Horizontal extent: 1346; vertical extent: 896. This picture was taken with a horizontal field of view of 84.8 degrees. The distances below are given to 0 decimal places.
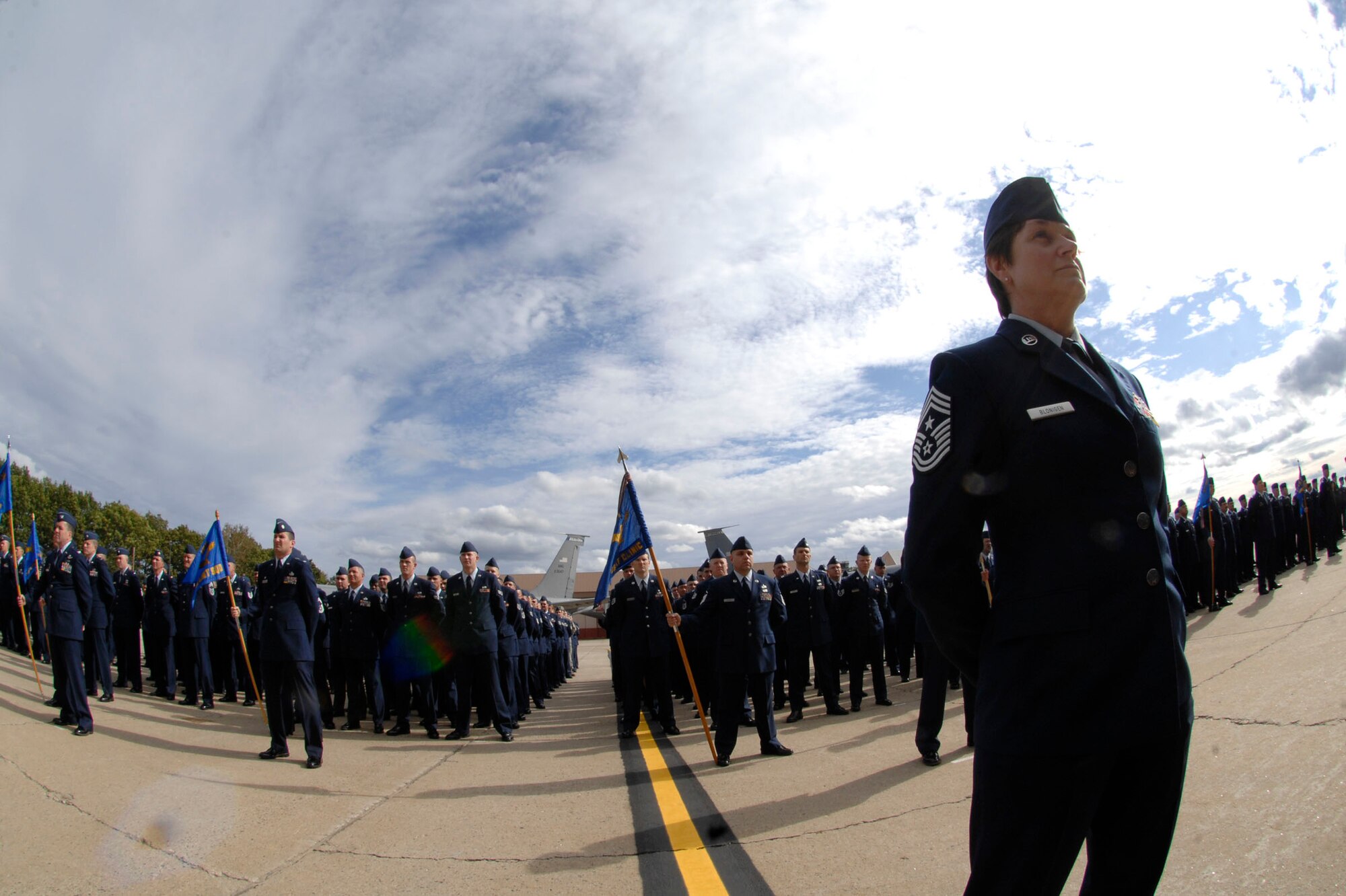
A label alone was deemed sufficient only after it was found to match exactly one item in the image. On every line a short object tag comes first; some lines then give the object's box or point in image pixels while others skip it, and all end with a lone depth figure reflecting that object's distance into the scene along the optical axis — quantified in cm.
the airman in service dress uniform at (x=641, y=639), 1028
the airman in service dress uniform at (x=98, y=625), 1092
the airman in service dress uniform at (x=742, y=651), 729
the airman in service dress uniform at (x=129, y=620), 1348
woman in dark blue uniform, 155
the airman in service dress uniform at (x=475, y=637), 952
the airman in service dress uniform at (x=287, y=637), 752
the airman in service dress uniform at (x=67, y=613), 794
